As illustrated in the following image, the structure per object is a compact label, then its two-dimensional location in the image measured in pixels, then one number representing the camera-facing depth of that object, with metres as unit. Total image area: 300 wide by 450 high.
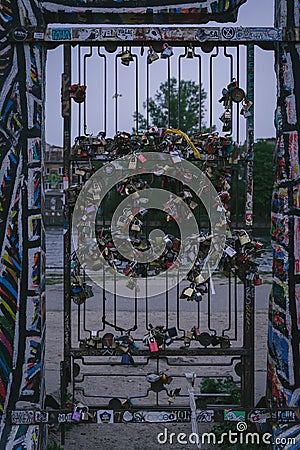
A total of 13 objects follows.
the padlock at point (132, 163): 3.66
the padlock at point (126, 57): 3.65
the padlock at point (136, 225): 3.72
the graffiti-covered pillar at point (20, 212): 3.53
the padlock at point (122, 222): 3.73
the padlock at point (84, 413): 3.56
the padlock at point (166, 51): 3.56
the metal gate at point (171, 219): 3.60
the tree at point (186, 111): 23.17
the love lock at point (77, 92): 3.63
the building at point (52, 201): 32.38
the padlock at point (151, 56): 3.56
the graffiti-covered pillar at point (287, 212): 3.56
